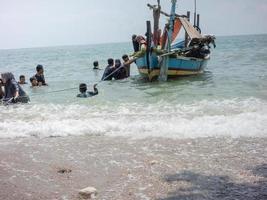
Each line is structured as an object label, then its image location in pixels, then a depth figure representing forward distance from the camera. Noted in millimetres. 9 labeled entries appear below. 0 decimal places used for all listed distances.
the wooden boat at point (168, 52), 16141
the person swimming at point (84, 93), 12434
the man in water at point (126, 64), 17420
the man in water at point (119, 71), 17477
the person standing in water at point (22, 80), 16830
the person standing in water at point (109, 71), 17369
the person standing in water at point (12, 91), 11547
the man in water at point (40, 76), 16328
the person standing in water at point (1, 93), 12486
